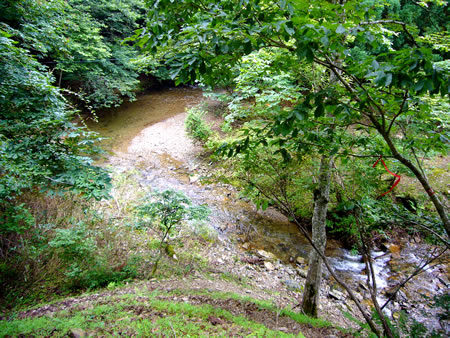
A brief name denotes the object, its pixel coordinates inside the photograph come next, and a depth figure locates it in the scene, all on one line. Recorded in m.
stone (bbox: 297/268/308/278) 5.21
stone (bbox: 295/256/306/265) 5.64
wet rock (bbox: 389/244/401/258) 5.97
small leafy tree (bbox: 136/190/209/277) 3.70
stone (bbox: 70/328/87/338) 1.97
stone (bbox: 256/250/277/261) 5.63
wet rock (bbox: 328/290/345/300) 4.63
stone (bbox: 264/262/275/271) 5.24
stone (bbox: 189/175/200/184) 8.54
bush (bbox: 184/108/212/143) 9.84
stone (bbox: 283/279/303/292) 4.75
